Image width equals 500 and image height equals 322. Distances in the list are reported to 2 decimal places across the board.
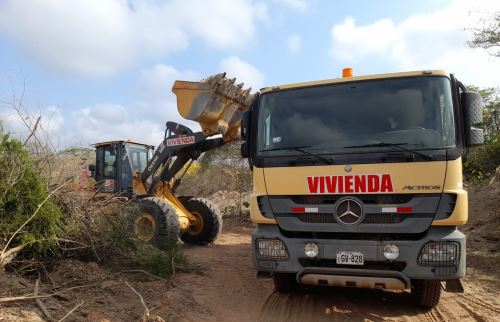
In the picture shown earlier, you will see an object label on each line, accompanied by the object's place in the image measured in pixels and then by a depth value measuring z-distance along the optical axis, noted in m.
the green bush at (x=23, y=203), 5.07
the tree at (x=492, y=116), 18.91
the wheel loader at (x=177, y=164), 8.23
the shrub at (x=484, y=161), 14.74
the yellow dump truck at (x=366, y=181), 4.40
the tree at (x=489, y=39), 14.84
